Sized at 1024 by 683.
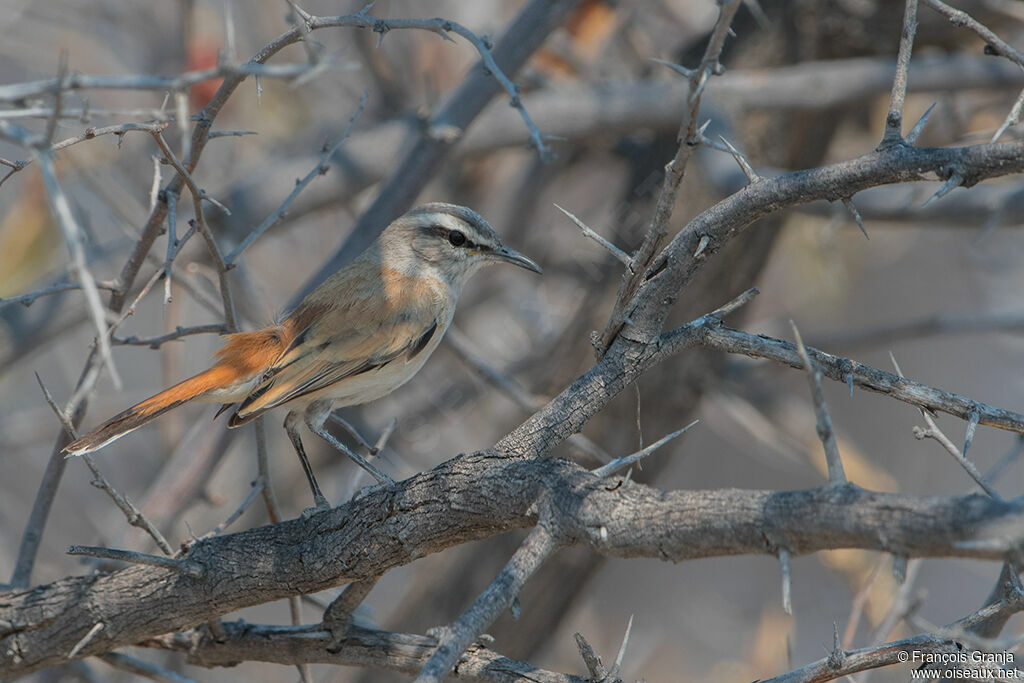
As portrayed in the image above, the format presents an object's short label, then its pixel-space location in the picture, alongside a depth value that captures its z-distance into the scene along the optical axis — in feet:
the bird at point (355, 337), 25.26
